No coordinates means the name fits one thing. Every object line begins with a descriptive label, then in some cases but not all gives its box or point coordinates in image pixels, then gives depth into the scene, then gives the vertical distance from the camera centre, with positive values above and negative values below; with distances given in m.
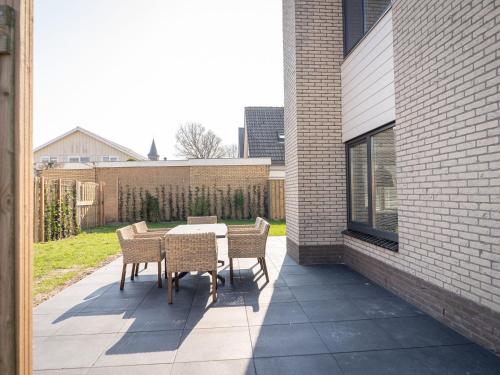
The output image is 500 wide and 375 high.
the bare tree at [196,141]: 31.00 +5.09
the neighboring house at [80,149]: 23.67 +3.50
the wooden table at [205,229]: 4.91 -0.62
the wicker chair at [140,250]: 4.55 -0.82
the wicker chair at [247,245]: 4.76 -0.82
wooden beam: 1.32 +0.00
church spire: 42.15 +5.45
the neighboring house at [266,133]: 19.33 +3.81
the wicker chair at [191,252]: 4.08 -0.78
